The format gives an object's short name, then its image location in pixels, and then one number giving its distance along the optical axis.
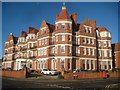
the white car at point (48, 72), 16.30
